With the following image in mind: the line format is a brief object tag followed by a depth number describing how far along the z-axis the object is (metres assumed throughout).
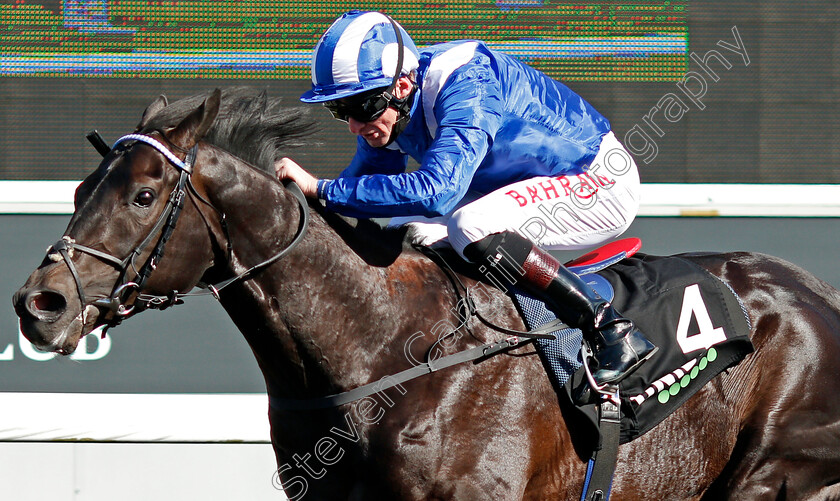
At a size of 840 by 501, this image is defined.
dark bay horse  17.08
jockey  17.28
